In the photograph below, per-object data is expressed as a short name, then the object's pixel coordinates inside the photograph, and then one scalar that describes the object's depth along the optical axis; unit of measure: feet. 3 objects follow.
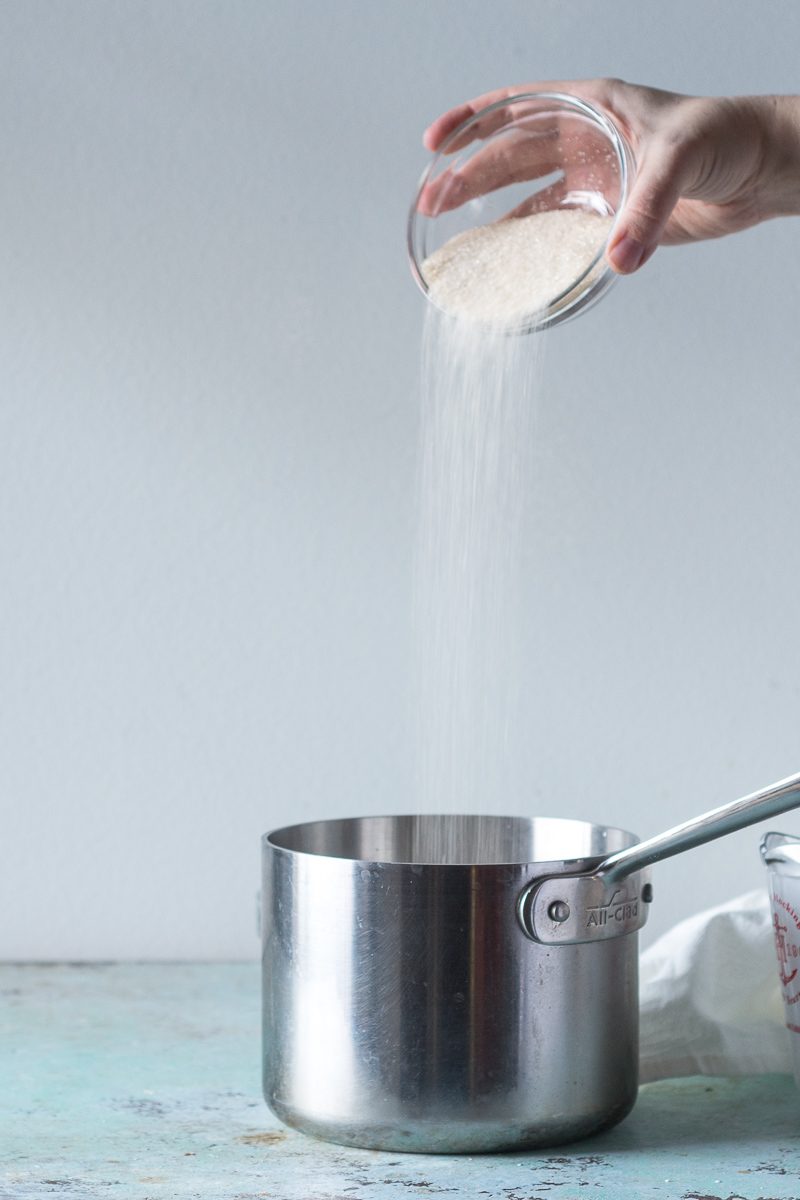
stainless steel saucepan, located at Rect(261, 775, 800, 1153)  3.44
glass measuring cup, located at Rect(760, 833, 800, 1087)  3.62
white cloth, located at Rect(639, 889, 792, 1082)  3.87
